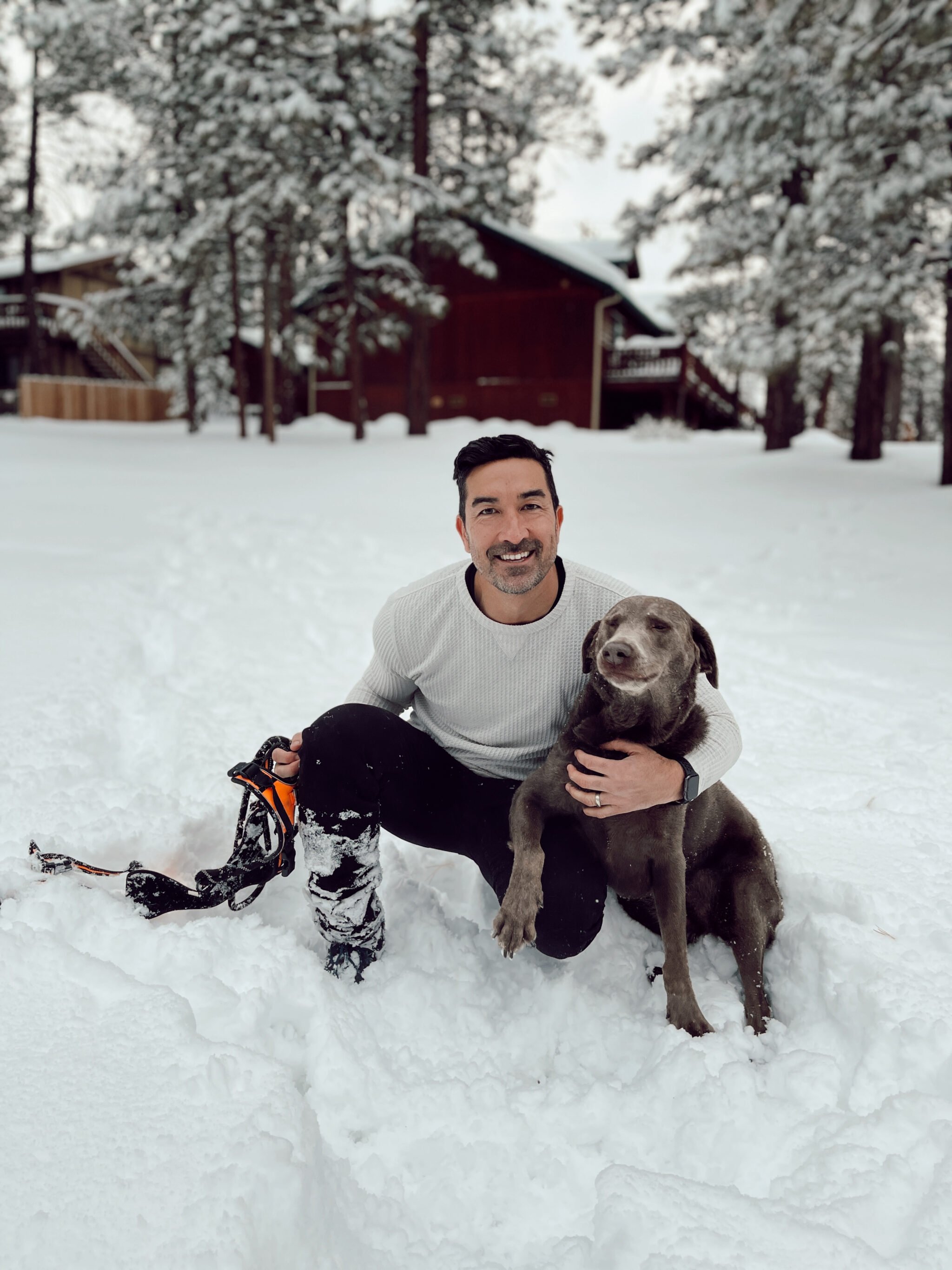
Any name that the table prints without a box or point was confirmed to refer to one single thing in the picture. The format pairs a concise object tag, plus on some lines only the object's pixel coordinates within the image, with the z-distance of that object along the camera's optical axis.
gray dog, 2.22
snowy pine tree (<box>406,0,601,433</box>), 16.33
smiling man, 2.37
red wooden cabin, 22.58
